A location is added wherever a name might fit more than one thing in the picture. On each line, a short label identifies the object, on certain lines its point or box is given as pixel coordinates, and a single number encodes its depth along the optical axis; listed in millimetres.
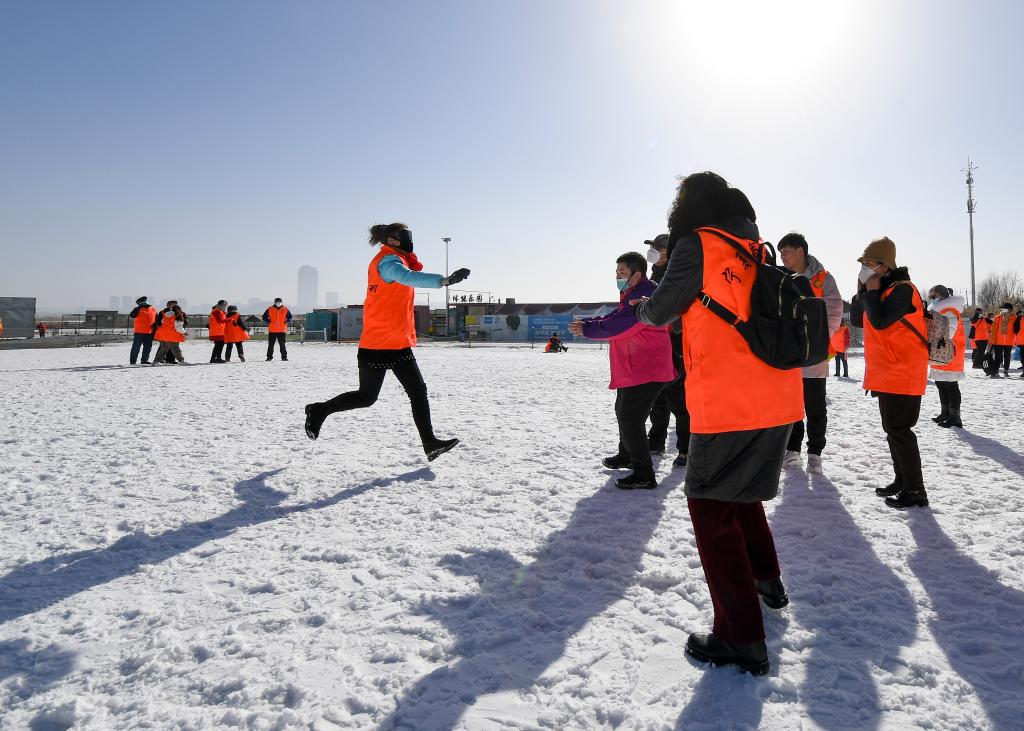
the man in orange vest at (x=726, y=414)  1881
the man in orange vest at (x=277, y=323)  16031
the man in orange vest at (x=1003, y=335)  13047
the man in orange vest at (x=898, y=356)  3521
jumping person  4250
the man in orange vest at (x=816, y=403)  4492
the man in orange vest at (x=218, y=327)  15969
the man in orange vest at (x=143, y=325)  14117
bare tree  55828
